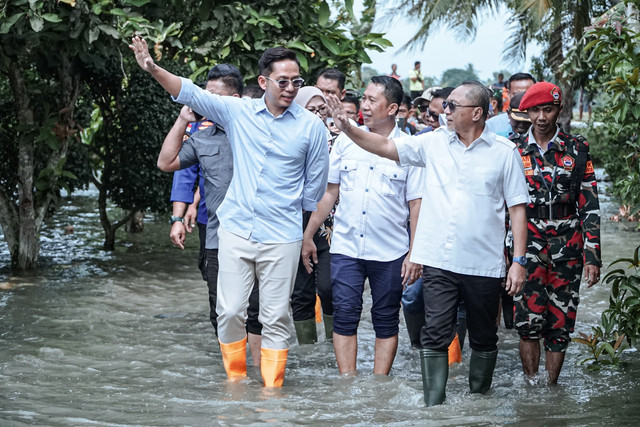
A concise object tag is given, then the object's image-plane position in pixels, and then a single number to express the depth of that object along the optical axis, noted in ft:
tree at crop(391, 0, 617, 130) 64.61
